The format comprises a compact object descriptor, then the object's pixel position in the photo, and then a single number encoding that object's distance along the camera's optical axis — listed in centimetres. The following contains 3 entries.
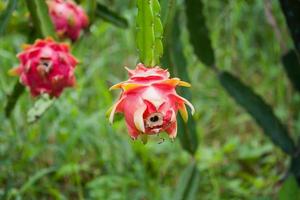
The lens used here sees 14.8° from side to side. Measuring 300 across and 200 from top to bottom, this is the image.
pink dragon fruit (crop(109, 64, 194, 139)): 158
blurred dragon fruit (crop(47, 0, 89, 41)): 236
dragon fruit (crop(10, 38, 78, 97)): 203
